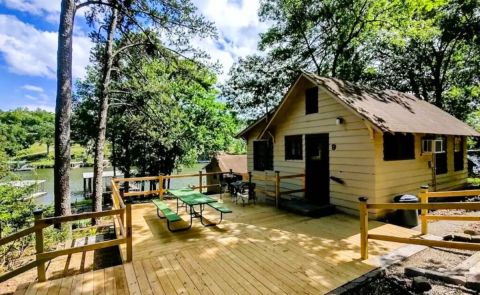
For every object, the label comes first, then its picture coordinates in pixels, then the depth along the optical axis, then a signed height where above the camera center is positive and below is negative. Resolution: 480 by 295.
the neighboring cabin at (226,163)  22.08 -1.36
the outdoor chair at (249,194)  9.27 -1.70
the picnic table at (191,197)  6.14 -1.27
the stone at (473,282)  3.16 -1.71
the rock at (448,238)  5.02 -1.82
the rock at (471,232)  5.17 -1.78
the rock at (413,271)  3.61 -1.79
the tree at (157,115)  10.26 +2.13
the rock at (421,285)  3.25 -1.77
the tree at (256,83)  18.52 +4.75
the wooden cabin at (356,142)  6.86 +0.14
